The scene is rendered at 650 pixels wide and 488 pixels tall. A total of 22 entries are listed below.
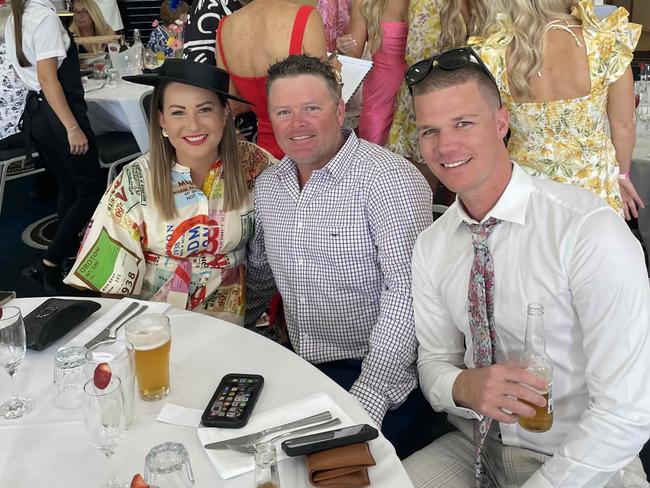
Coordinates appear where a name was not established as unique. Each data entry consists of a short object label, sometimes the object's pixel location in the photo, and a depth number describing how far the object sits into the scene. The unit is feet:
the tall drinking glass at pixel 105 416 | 3.64
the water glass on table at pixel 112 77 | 15.95
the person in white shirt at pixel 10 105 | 13.16
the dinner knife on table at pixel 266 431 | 3.89
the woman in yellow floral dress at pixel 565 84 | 6.89
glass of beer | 4.43
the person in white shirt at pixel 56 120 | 11.20
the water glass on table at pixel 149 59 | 17.26
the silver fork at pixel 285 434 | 3.84
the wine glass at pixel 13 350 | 4.42
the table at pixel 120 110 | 14.02
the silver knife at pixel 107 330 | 5.11
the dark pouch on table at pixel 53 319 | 5.10
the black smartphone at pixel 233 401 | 4.08
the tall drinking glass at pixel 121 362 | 4.13
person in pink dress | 9.77
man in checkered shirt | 5.73
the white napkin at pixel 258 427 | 3.73
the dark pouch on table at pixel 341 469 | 3.52
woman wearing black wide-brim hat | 6.63
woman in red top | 8.30
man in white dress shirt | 4.20
